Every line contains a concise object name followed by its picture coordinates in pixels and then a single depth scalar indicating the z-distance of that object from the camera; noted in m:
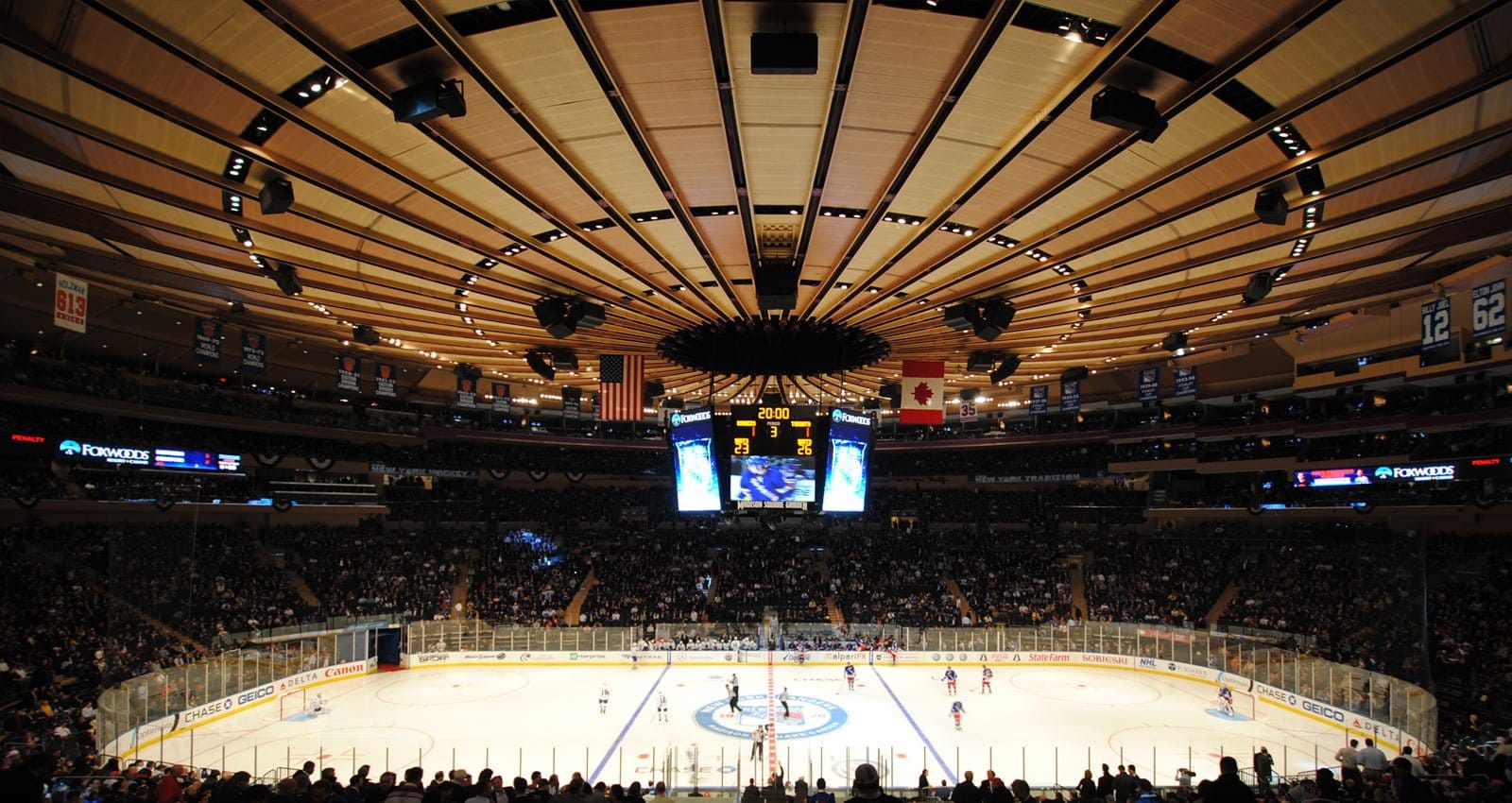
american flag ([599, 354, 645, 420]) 20.30
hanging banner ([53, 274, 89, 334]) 14.05
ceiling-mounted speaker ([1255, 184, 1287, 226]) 10.81
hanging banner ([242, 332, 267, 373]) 19.58
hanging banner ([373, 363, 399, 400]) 22.74
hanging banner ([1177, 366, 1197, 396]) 23.53
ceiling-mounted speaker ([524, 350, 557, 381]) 21.77
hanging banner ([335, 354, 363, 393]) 22.21
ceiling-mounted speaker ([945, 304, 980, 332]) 16.92
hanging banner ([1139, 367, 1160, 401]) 23.53
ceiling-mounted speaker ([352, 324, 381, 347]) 20.44
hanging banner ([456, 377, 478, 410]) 26.06
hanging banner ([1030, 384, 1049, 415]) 27.23
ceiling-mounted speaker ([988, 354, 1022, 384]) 22.77
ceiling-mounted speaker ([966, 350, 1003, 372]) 22.38
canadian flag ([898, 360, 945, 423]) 20.61
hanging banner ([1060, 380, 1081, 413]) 26.09
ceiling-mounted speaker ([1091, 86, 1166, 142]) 8.12
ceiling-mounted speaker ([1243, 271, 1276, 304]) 15.21
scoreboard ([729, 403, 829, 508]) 19.67
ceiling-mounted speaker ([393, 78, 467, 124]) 8.05
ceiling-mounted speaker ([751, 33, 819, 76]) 7.31
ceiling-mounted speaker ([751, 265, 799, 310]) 15.05
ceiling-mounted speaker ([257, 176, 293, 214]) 10.84
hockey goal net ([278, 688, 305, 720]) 25.11
